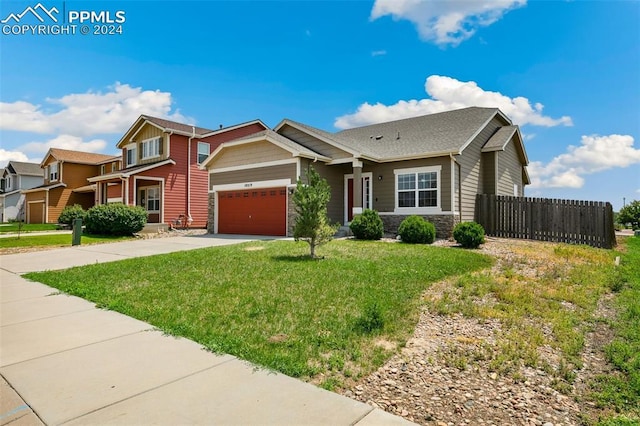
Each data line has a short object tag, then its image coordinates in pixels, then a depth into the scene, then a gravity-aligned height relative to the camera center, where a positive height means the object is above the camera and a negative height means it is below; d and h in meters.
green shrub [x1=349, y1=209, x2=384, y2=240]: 13.95 -0.40
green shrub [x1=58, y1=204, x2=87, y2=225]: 24.12 +0.01
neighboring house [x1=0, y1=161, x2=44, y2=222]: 38.38 +3.58
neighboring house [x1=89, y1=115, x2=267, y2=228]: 22.27 +2.89
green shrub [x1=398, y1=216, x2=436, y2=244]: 13.09 -0.57
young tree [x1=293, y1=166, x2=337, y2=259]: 9.34 +0.05
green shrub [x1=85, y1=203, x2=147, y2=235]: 17.91 -0.25
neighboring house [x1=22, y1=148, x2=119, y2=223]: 31.28 +2.74
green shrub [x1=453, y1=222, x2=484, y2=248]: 12.10 -0.65
